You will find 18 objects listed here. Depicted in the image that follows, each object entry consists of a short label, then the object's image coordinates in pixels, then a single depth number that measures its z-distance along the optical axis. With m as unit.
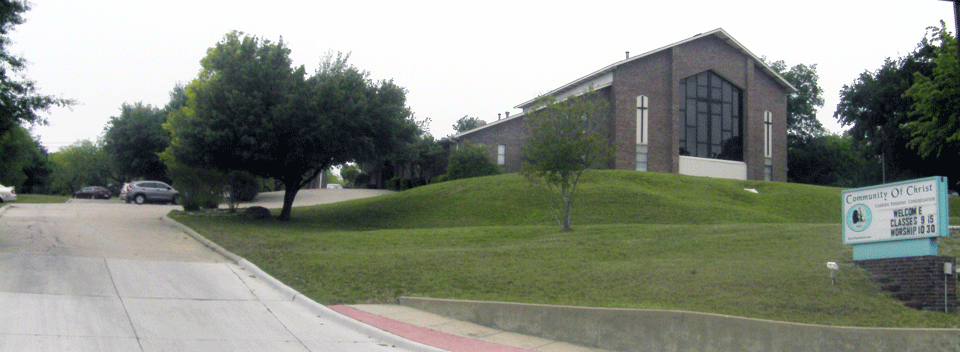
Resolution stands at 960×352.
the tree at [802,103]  72.19
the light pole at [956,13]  9.68
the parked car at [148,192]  41.56
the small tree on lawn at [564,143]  22.00
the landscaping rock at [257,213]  28.47
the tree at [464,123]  111.22
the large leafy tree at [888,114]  38.91
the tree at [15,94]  18.86
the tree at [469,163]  43.81
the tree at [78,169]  89.88
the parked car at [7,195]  36.75
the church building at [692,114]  45.97
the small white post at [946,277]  11.26
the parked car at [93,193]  58.41
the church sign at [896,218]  11.39
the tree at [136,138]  51.59
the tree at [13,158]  44.28
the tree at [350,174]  93.43
